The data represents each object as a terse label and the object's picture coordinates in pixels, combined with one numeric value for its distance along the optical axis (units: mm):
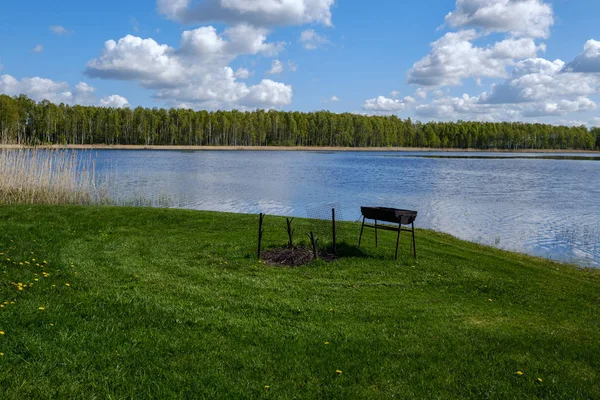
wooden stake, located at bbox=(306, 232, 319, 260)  11762
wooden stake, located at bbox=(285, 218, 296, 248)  12409
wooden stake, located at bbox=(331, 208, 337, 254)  12549
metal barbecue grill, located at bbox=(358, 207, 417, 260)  11980
